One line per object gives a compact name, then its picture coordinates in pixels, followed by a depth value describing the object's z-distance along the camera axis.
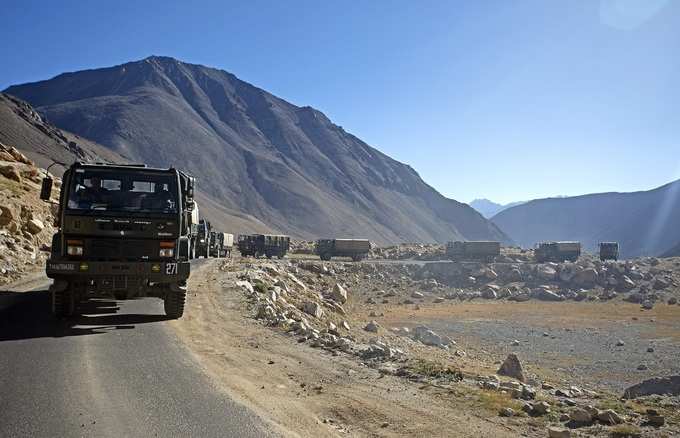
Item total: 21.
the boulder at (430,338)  23.94
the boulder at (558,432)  6.46
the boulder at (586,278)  50.08
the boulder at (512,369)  14.10
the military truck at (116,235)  10.90
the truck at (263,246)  53.12
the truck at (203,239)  37.28
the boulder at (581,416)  7.20
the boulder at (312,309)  21.16
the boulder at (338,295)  34.16
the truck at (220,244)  47.35
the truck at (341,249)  54.18
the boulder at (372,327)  23.86
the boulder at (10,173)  36.00
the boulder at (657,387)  12.36
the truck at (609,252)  65.12
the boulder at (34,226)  28.22
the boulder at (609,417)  7.20
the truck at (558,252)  63.59
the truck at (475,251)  59.62
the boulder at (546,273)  51.81
